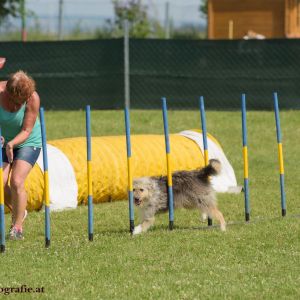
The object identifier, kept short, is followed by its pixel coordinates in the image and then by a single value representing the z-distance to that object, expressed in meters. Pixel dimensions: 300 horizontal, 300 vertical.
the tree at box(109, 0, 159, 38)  67.94
